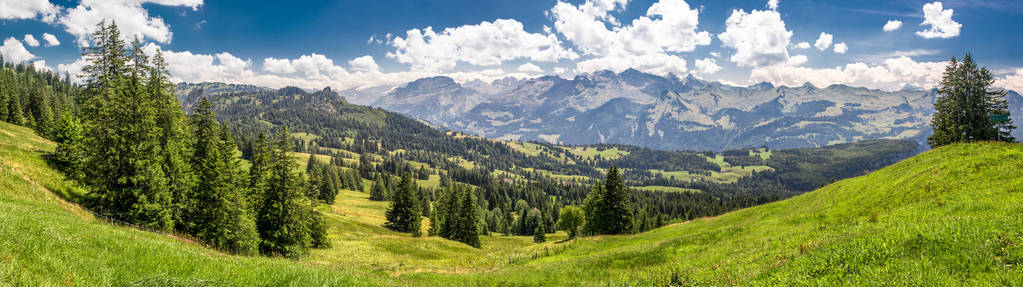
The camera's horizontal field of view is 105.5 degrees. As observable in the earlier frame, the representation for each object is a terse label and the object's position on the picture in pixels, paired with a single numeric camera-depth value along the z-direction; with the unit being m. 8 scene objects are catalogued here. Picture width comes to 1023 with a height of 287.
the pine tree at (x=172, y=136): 33.67
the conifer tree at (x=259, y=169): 39.47
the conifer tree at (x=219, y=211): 34.97
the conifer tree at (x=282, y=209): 38.78
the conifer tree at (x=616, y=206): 65.00
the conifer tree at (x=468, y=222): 79.12
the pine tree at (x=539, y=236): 95.30
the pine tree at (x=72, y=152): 32.22
